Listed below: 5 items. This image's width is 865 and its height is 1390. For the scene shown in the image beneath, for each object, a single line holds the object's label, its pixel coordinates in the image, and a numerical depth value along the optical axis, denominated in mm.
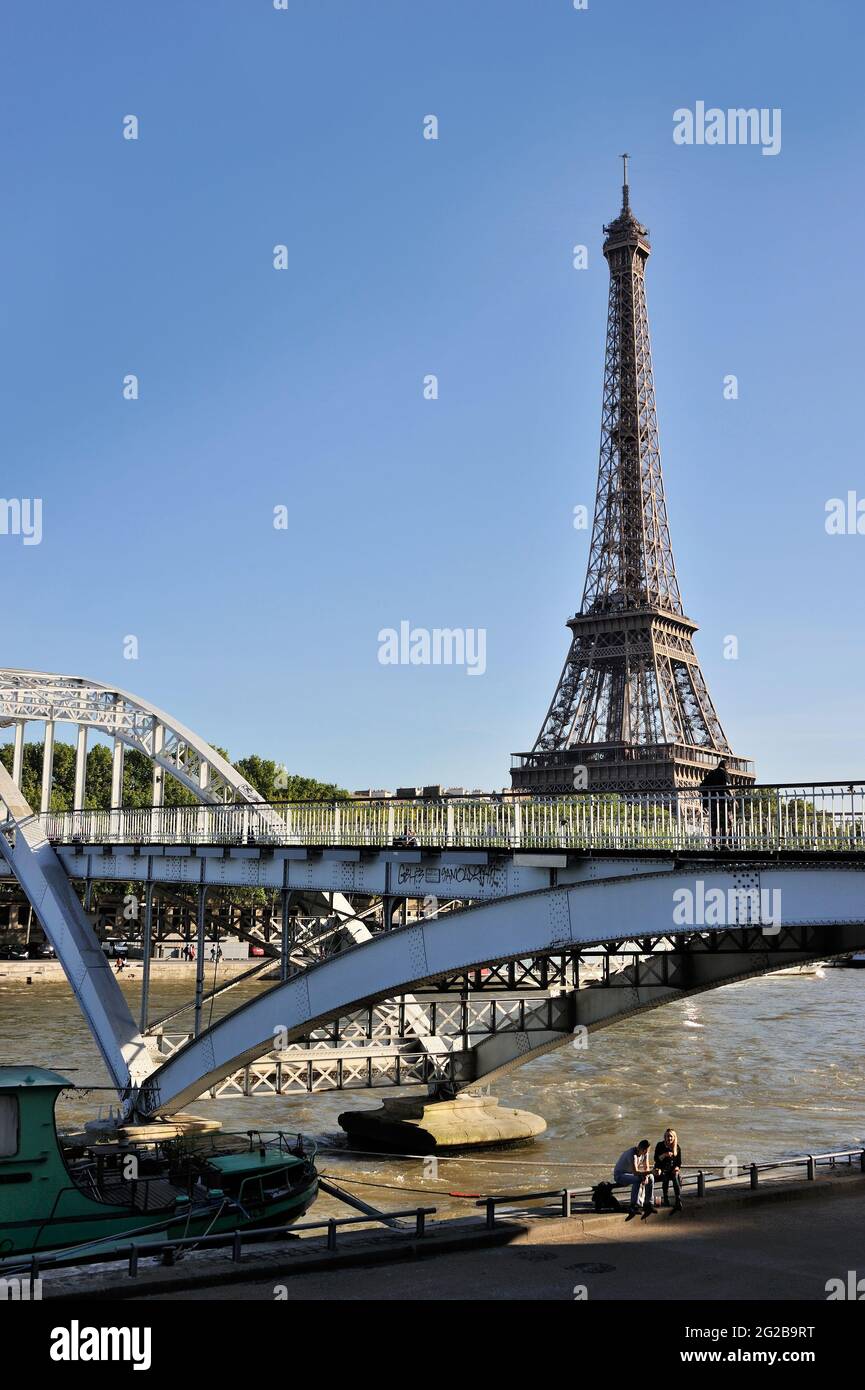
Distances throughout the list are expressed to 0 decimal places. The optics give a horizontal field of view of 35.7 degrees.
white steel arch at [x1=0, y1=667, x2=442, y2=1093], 29516
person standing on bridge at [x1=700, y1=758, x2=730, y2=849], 17875
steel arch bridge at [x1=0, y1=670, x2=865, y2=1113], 17344
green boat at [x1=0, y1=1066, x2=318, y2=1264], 18906
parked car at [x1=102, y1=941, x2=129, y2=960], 75031
